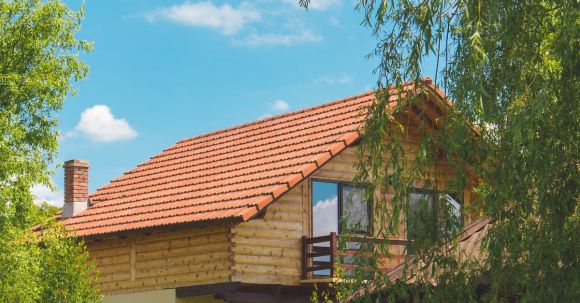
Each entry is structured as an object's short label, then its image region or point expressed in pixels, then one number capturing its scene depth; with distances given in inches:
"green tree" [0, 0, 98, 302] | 741.3
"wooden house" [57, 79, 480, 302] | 860.6
